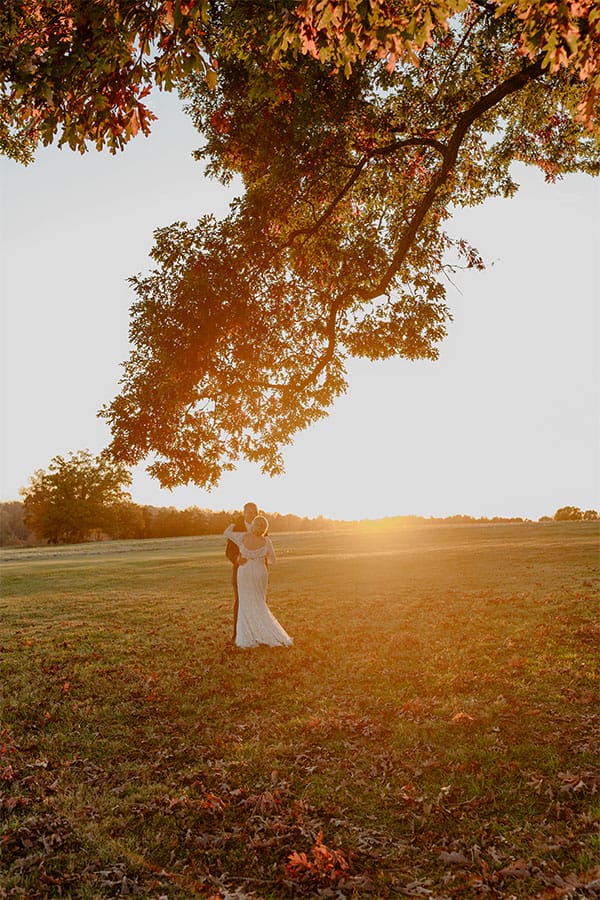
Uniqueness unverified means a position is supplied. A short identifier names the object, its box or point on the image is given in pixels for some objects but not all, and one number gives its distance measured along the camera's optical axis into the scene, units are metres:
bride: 16.81
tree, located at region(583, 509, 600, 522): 64.32
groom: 16.95
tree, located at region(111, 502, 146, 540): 100.62
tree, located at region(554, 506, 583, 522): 66.94
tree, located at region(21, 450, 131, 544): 97.88
